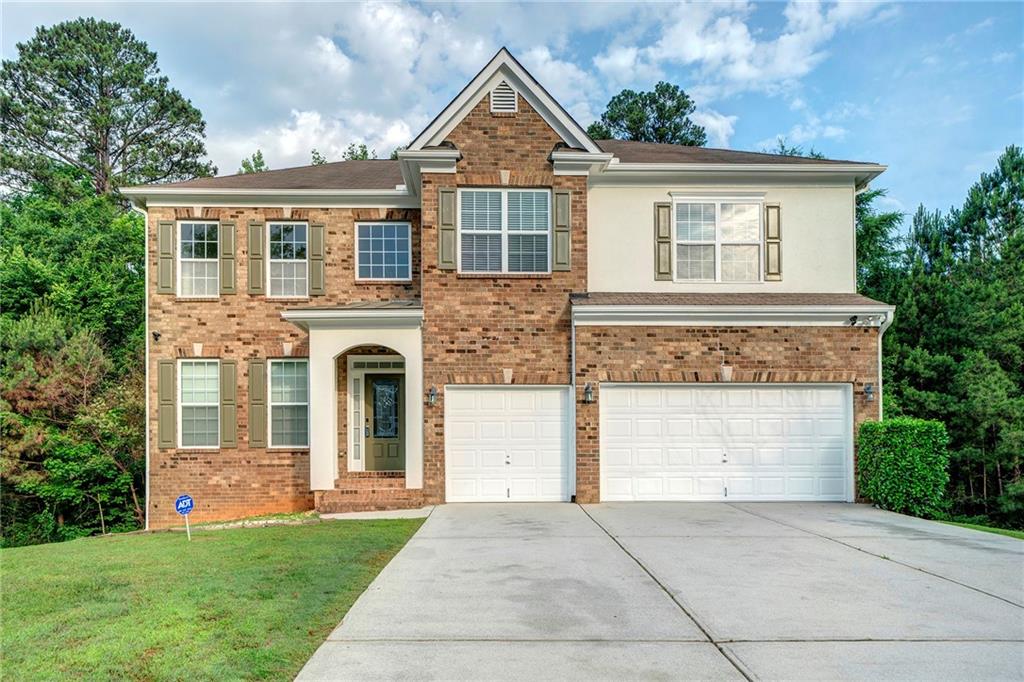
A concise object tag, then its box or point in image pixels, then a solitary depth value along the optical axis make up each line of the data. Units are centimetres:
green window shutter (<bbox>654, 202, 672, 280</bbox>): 1298
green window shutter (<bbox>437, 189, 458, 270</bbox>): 1191
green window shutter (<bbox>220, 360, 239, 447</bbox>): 1295
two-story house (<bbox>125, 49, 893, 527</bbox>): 1167
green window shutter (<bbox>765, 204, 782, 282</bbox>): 1302
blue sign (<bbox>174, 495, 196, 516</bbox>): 863
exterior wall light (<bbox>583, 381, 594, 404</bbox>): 1155
